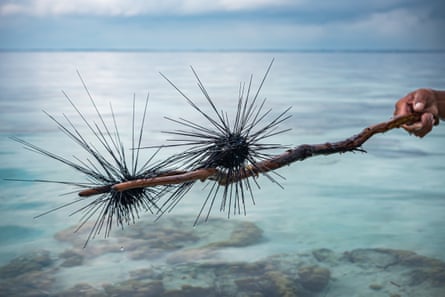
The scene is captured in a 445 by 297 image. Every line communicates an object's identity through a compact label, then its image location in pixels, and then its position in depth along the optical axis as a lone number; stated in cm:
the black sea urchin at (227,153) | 122
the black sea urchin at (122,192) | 119
